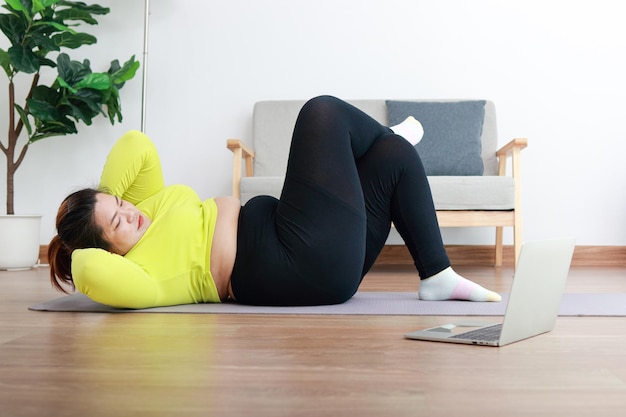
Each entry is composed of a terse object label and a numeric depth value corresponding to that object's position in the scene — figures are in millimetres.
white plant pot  3748
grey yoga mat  1934
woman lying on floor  1904
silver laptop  1393
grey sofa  3471
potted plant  3732
